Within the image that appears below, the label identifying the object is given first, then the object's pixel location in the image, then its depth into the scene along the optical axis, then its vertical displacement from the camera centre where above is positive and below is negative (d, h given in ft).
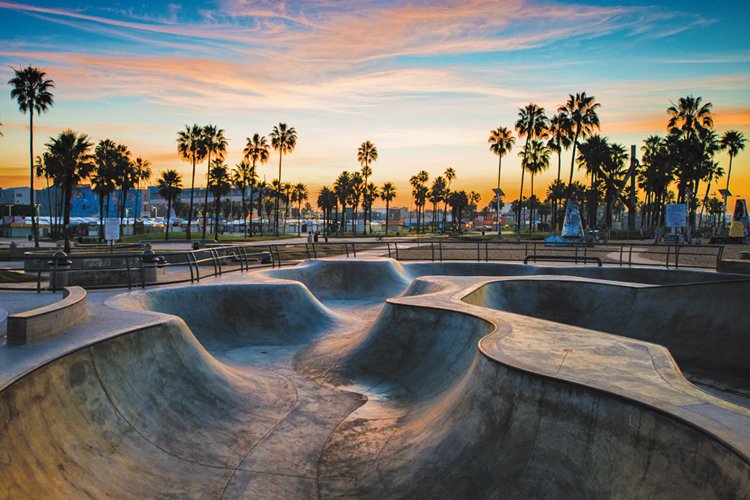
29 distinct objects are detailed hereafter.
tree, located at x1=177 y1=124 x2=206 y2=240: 230.48 +30.77
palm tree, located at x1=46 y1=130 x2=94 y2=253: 159.02 +17.74
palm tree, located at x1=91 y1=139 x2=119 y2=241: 228.43 +18.91
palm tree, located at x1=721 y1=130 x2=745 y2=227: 291.38 +50.90
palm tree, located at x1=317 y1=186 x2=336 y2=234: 386.32 +14.85
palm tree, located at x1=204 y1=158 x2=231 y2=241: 260.62 +18.16
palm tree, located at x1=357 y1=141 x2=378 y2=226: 333.01 +41.94
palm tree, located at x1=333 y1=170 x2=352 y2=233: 375.66 +23.33
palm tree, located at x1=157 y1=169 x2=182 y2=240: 253.65 +14.36
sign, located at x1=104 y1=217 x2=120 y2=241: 101.50 -3.68
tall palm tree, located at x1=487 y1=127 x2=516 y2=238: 263.49 +41.84
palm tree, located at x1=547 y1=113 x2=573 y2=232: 210.38 +38.67
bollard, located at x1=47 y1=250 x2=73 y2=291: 46.54 -7.09
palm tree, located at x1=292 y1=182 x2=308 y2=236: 541.75 +26.52
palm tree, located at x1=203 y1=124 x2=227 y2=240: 230.48 +32.90
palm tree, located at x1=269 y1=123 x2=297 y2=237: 269.64 +40.64
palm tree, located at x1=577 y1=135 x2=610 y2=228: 234.99 +33.77
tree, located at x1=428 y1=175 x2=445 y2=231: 471.21 +27.52
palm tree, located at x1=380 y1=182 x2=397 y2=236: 421.18 +23.67
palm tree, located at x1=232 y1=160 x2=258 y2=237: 316.52 +25.43
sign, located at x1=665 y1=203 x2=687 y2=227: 90.14 +2.55
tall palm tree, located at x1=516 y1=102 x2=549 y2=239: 222.89 +44.49
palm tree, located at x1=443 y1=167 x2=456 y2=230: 475.72 +41.66
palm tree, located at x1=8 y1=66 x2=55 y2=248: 154.61 +35.59
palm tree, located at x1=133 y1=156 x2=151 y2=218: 308.34 +25.94
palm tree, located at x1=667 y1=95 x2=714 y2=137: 198.90 +44.05
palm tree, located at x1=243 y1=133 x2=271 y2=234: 286.87 +36.51
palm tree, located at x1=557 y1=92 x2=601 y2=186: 202.87 +44.39
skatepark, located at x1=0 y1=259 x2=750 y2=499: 16.97 -8.80
